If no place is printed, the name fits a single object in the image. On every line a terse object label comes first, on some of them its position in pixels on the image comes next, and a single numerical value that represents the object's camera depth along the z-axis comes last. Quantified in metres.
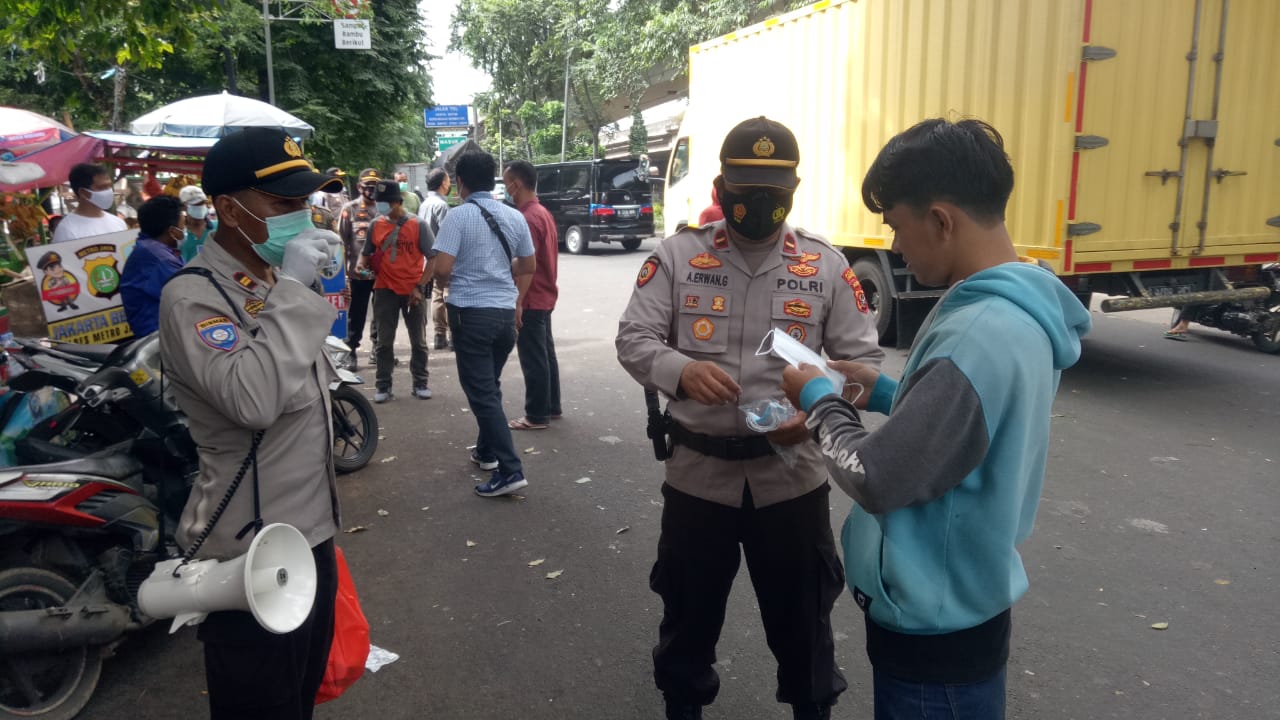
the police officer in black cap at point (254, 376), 1.92
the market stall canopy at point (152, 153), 8.27
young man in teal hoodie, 1.52
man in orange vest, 7.72
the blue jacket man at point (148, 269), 5.09
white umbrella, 9.31
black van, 21.67
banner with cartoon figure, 5.59
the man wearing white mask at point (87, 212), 7.14
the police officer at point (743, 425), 2.56
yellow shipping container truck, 7.06
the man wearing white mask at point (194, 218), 6.73
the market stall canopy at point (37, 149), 7.24
